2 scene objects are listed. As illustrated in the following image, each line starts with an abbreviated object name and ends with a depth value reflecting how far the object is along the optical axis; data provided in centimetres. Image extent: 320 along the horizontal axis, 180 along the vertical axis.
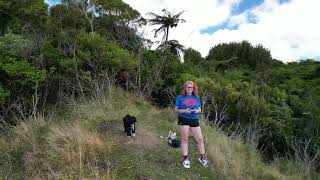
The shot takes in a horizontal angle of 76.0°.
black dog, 429
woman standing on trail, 359
